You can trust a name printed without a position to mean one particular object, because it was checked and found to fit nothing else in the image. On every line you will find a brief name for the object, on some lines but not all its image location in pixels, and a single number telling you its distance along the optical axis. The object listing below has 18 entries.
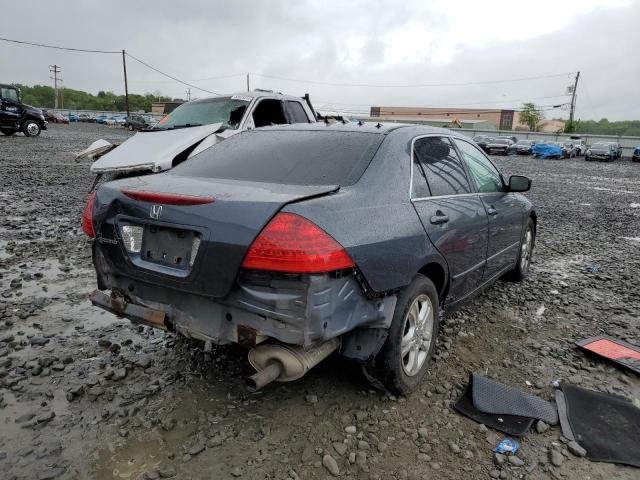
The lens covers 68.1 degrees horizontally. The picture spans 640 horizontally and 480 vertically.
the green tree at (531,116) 90.12
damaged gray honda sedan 2.25
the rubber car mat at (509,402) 2.79
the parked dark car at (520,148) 37.78
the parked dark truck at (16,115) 23.73
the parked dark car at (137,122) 46.51
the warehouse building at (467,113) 97.84
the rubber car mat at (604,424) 2.49
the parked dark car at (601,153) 34.91
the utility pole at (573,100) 67.31
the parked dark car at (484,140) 38.26
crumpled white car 6.09
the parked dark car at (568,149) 38.03
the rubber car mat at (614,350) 3.45
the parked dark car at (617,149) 37.94
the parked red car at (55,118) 58.95
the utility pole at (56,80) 95.25
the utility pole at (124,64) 40.42
